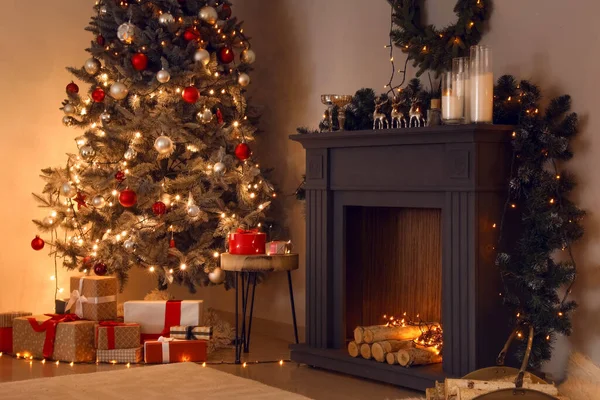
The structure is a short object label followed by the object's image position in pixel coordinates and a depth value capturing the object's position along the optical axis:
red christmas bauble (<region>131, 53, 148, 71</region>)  5.28
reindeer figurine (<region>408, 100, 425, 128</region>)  4.50
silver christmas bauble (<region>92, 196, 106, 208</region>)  5.37
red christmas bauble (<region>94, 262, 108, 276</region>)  5.43
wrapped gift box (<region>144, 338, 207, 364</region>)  5.02
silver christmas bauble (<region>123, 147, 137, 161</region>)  5.33
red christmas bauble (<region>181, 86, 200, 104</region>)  5.27
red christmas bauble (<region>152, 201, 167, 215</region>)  5.27
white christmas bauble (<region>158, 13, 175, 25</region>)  5.27
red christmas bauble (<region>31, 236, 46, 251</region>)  5.61
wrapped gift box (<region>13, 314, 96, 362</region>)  5.07
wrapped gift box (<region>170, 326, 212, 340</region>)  5.12
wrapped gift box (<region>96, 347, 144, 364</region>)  5.05
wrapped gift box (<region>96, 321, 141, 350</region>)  5.06
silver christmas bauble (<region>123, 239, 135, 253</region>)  5.27
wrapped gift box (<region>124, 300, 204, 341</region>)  5.23
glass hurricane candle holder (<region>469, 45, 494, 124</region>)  4.16
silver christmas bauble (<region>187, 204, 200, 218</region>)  5.27
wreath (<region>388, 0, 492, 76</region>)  4.54
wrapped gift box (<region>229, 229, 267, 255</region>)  5.06
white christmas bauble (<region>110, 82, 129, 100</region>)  5.32
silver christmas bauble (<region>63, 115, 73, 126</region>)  5.54
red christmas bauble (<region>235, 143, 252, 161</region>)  5.41
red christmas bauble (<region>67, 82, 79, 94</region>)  5.56
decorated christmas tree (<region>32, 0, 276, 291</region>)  5.33
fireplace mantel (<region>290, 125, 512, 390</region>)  4.16
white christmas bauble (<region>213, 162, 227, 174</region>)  5.32
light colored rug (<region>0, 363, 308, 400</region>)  4.18
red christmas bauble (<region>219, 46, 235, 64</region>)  5.52
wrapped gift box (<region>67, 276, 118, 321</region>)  5.24
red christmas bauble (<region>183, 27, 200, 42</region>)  5.34
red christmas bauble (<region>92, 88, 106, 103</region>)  5.42
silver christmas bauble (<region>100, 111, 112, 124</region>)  5.41
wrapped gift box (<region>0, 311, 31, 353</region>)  5.34
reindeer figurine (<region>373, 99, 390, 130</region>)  4.65
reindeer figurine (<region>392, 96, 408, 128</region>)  4.55
